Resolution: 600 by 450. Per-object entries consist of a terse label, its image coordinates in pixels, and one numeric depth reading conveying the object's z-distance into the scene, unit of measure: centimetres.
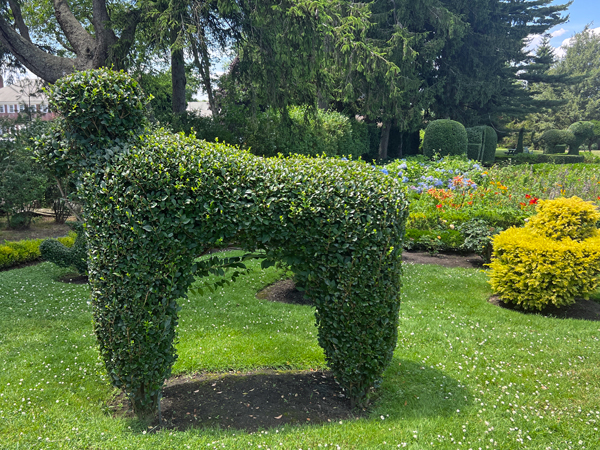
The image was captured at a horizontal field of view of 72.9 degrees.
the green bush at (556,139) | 3089
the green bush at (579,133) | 3062
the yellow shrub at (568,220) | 632
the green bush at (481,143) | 2366
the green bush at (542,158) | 2629
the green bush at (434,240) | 895
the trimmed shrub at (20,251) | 852
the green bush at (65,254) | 727
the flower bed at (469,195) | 909
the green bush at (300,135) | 1229
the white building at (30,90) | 1370
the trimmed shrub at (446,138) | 2052
